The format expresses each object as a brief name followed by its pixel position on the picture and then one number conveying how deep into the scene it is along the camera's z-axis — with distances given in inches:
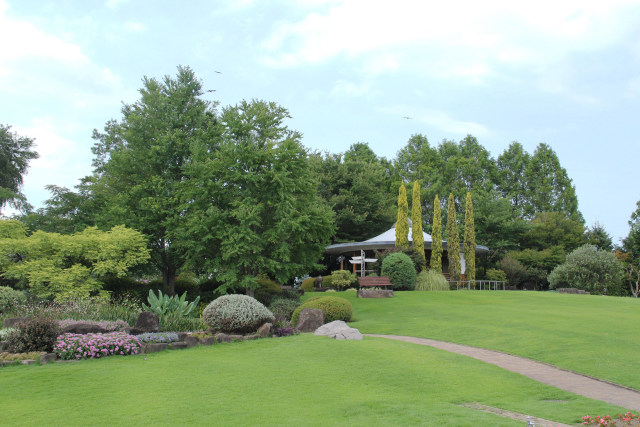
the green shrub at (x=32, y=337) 430.6
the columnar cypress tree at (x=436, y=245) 1393.5
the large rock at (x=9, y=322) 530.8
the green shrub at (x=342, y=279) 1219.9
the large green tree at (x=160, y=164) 981.8
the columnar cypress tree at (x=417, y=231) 1374.1
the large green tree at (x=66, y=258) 771.4
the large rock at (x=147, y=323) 560.7
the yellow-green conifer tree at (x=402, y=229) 1384.1
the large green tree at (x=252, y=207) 872.9
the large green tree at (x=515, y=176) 2329.0
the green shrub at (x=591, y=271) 1293.1
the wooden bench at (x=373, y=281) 1145.3
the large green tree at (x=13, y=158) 1547.7
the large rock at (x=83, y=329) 482.9
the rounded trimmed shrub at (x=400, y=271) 1187.3
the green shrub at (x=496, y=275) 1458.8
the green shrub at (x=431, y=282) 1200.8
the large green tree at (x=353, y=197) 1692.9
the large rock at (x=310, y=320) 648.4
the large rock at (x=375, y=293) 1039.2
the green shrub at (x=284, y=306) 800.9
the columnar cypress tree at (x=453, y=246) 1387.2
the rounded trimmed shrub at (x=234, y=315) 585.9
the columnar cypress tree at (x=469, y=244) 1418.6
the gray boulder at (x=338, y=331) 561.9
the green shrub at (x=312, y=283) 1269.7
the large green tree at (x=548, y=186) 2260.1
